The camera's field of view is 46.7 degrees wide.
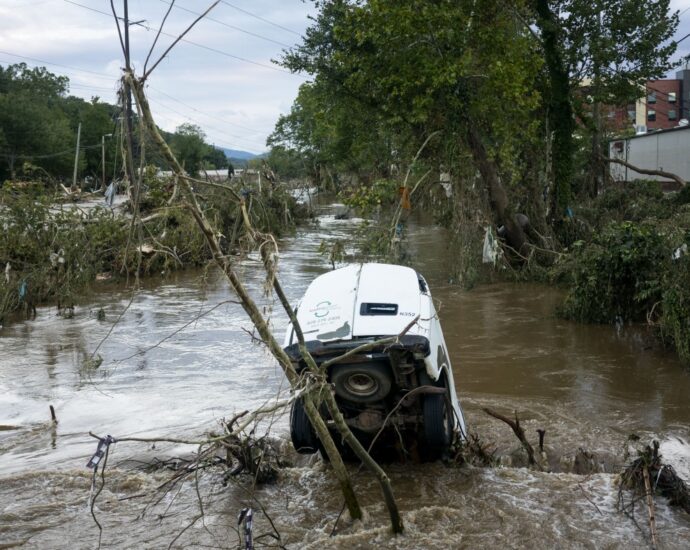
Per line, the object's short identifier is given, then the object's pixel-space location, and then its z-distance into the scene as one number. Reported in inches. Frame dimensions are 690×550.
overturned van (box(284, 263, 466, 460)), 276.8
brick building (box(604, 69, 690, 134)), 2620.6
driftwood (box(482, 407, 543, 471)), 312.3
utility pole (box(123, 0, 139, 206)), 195.3
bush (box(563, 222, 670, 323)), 518.9
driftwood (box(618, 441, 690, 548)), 275.0
